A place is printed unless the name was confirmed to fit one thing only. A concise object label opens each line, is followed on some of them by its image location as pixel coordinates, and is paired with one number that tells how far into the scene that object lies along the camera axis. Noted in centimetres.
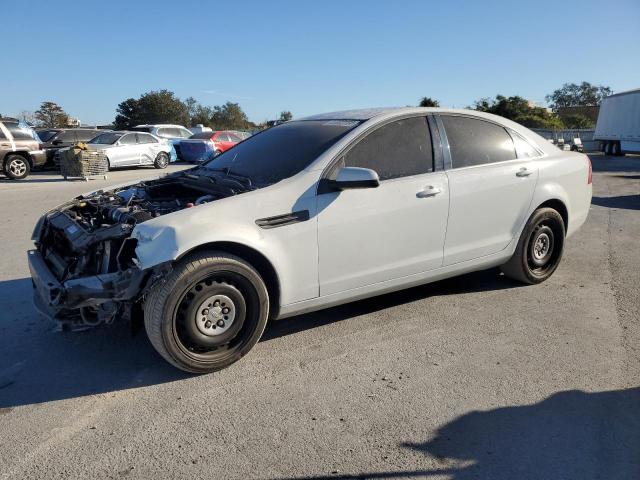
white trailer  2641
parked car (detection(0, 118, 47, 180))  1536
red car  2038
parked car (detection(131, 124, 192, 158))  2144
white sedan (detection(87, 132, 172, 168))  1805
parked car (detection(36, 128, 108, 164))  1819
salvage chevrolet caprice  323
